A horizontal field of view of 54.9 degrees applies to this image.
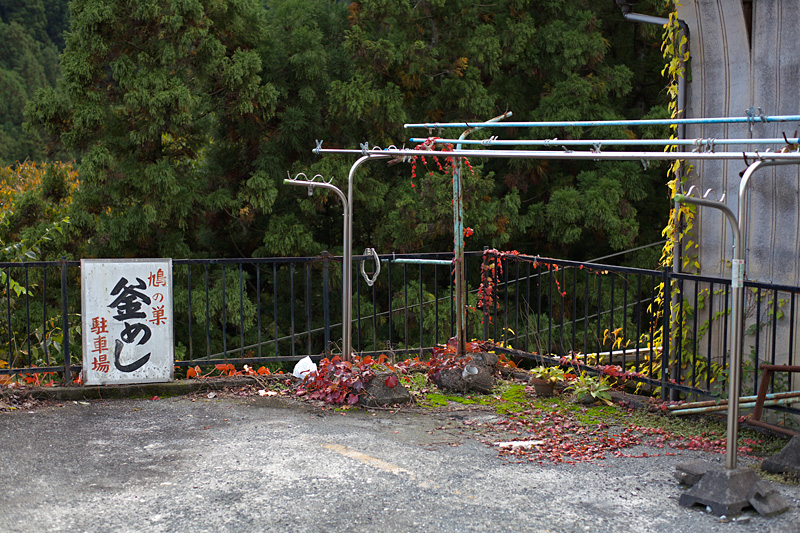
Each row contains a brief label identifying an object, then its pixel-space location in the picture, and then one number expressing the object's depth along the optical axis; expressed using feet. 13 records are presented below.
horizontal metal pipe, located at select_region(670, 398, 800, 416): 16.11
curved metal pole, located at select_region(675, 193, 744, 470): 12.40
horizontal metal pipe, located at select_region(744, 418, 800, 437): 15.30
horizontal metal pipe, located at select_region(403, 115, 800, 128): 14.35
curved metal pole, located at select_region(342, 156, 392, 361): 20.45
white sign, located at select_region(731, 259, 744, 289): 12.43
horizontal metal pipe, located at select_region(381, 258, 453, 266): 22.50
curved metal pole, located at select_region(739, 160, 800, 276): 12.13
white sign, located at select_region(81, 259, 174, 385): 20.21
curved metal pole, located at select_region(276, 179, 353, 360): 19.93
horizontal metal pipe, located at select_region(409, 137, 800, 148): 13.46
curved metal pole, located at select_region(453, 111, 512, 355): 21.86
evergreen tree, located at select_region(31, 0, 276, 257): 41.98
